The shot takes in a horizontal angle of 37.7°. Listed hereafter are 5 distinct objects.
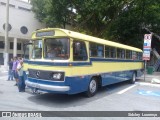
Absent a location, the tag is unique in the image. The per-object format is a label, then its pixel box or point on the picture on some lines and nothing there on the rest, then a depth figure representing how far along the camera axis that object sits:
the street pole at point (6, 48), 24.73
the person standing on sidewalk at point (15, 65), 13.61
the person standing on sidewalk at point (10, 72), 15.80
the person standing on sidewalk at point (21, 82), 11.17
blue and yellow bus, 8.54
